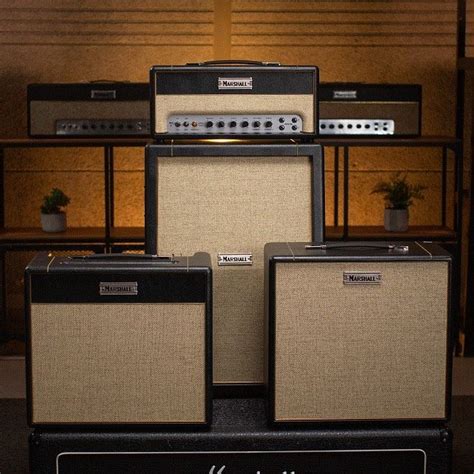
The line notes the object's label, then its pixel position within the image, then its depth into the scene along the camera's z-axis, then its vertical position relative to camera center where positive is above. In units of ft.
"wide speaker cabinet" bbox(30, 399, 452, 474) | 8.58 -2.00
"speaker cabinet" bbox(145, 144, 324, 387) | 9.38 -0.17
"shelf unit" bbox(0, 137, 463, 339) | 15.20 -0.55
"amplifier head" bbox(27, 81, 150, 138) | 14.97 +1.12
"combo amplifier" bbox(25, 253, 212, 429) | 8.37 -1.12
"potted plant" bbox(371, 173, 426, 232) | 15.80 -0.14
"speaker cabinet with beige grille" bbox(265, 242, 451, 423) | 8.49 -1.08
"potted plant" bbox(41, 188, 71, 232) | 15.87 -0.28
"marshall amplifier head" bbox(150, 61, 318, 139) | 9.53 +0.80
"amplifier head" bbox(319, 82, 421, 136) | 14.96 +1.15
